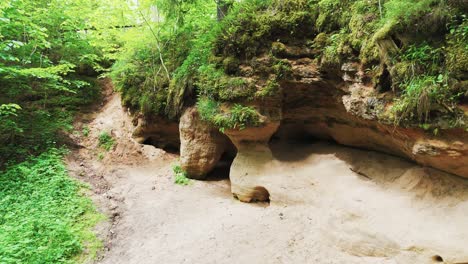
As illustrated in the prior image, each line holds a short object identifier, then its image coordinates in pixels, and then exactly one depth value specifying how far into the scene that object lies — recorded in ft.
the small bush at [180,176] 24.86
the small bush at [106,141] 29.77
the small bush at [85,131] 30.49
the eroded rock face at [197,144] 24.71
